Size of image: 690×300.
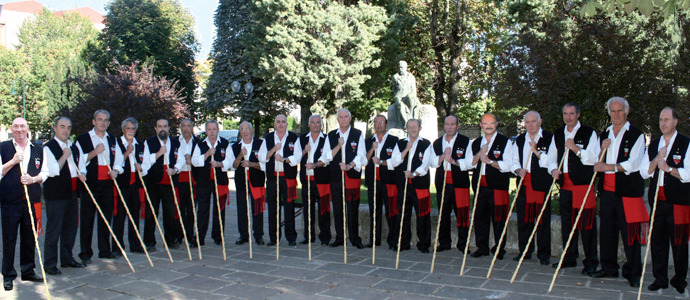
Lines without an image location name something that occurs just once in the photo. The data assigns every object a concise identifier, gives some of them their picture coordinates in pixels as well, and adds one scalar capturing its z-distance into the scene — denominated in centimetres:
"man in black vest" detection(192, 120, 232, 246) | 785
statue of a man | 1662
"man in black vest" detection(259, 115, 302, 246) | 789
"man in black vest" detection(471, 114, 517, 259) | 682
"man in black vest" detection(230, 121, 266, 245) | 796
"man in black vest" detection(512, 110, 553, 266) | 649
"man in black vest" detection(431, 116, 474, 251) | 714
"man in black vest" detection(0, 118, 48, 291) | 590
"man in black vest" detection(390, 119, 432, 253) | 730
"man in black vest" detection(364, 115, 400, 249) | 755
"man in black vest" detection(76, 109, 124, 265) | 689
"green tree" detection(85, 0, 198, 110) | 3250
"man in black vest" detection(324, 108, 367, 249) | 767
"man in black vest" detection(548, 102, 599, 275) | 602
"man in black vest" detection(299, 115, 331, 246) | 786
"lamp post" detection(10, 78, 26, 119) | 3853
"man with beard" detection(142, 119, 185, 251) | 774
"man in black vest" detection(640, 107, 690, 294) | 517
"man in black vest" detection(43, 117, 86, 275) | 637
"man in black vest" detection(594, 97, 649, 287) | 559
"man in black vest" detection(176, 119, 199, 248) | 783
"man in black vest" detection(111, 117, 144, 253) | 734
